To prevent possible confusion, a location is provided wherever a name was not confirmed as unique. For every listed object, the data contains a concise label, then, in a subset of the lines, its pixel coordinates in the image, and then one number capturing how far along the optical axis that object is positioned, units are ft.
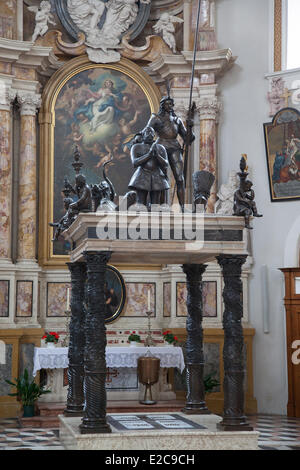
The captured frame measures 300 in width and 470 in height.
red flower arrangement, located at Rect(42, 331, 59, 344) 45.52
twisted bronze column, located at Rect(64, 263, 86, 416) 33.22
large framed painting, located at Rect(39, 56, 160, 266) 50.52
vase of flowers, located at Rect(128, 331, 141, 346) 46.88
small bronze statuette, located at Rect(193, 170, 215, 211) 31.07
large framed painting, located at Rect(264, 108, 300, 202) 48.65
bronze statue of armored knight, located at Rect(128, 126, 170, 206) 30.83
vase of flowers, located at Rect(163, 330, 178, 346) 46.75
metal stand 40.35
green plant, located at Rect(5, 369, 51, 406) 42.83
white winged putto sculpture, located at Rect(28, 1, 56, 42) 49.98
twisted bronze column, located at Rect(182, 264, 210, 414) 33.99
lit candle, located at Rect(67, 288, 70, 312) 48.88
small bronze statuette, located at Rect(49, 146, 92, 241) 31.01
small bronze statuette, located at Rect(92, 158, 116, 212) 32.19
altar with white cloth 44.70
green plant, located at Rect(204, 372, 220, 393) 45.68
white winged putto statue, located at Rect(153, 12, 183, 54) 51.39
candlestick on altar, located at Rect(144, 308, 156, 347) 46.32
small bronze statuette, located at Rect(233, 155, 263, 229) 29.84
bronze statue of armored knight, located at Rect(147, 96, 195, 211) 31.89
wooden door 46.94
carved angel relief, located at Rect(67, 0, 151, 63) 51.24
